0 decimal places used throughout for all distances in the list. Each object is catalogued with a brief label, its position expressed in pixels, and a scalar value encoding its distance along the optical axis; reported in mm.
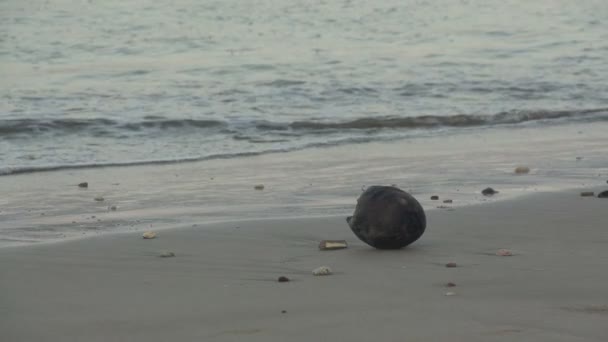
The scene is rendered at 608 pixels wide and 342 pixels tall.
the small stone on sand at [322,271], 10187
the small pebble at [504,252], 10945
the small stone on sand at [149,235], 12437
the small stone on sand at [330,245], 11562
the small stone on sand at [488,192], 15431
